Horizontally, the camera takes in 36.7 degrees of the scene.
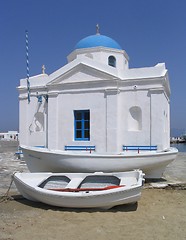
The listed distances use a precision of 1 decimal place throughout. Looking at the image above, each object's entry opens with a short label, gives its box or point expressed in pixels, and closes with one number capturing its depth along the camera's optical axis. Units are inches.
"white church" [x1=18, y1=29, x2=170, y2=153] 496.7
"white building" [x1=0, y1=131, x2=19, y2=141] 2814.0
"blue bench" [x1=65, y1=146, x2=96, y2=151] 509.1
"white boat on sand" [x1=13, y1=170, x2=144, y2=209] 282.4
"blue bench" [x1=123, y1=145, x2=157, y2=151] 488.7
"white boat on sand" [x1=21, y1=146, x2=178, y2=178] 396.5
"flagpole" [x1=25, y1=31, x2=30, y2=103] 566.6
